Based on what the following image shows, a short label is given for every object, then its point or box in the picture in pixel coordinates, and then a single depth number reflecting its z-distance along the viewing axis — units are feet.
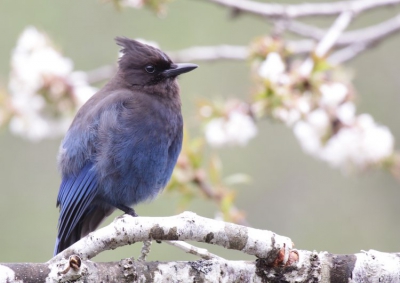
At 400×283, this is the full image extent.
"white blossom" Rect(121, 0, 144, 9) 33.27
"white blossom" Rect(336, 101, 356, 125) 33.24
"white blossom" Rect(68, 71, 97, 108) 35.86
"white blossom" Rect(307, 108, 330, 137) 32.85
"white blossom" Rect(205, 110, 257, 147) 33.04
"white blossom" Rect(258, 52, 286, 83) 31.12
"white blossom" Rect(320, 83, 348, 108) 32.45
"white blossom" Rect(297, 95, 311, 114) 31.38
